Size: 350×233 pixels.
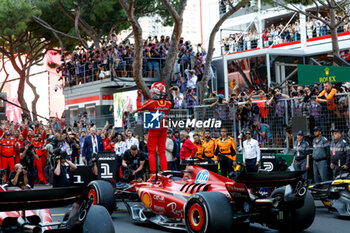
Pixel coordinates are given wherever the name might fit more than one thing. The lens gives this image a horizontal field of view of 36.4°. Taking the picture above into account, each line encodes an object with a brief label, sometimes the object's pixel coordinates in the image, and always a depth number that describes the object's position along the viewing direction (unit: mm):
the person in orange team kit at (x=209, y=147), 15414
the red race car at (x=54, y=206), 5707
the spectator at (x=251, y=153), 14370
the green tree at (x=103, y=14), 32281
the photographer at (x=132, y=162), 12906
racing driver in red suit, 11797
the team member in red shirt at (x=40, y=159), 18984
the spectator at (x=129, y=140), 16445
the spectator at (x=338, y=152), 12062
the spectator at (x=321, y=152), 12781
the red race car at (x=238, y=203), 7645
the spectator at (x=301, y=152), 13078
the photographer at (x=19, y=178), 11023
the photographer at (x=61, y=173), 11789
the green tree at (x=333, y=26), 17906
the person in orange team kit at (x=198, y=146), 15734
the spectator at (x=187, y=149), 14695
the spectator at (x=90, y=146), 14734
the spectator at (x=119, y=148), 15616
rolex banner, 12961
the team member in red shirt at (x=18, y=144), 17875
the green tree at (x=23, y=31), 31562
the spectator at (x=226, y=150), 13990
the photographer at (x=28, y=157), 15664
